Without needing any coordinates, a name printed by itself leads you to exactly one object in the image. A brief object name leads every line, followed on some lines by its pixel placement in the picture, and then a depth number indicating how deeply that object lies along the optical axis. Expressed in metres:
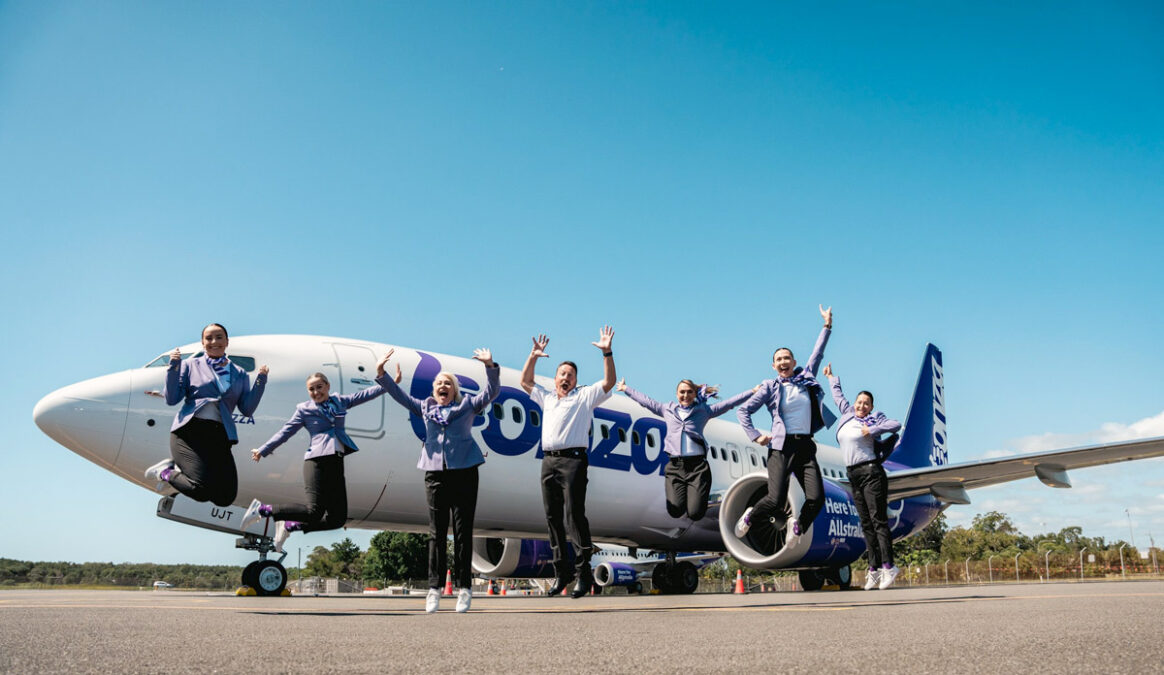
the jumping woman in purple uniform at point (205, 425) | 5.42
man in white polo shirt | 5.73
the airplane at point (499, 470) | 7.39
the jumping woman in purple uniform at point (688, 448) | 6.89
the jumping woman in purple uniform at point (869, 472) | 7.21
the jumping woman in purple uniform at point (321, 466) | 5.70
